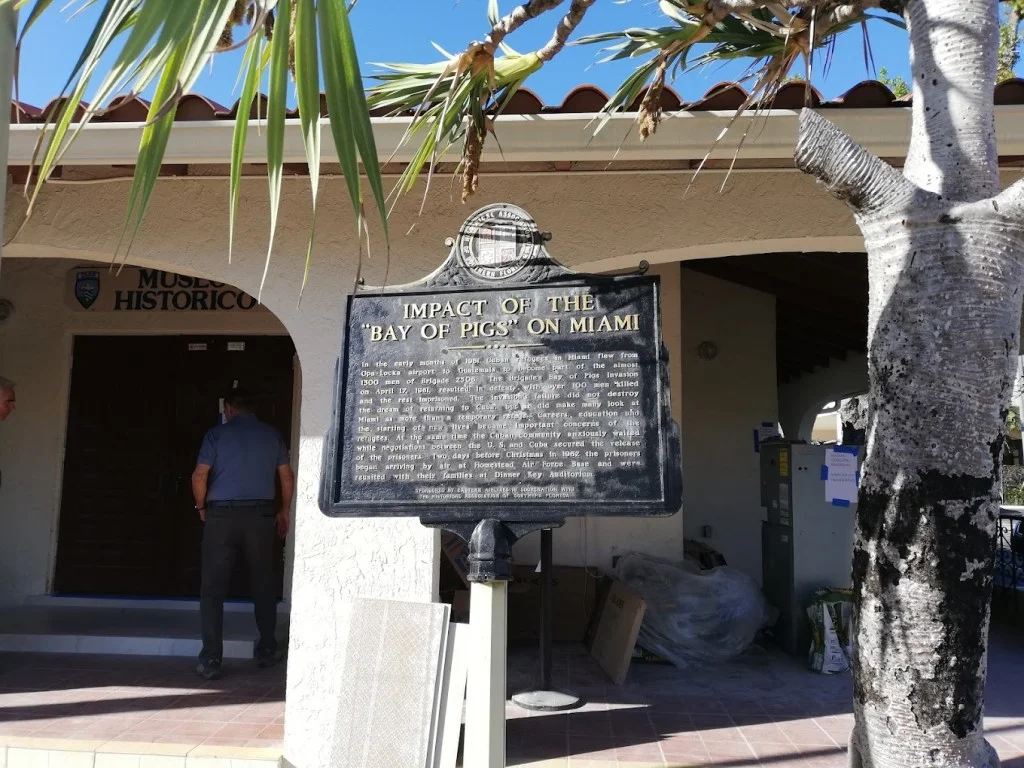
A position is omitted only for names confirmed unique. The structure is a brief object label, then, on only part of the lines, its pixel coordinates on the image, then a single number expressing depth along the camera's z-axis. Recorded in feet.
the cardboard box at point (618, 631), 16.78
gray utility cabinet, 19.57
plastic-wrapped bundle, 18.53
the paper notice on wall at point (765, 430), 27.73
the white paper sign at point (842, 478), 18.80
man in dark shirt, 16.81
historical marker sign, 7.96
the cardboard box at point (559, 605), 20.17
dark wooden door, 22.90
